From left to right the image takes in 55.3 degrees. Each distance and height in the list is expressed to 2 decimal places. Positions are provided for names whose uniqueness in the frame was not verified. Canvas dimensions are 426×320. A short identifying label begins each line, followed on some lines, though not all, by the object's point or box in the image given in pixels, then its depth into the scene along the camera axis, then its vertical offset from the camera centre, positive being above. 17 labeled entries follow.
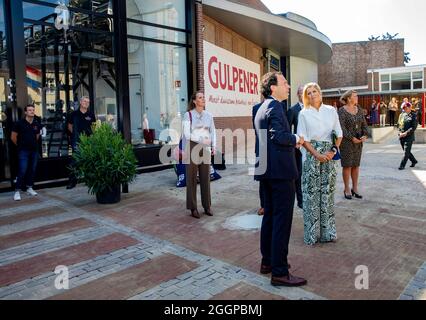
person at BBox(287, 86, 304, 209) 5.77 +0.22
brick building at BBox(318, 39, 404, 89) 40.62 +6.79
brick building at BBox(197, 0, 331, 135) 13.98 +4.15
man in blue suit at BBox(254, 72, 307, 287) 3.50 -0.33
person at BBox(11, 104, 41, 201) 7.62 -0.07
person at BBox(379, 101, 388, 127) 25.87 +1.02
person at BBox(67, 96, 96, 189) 8.30 +0.33
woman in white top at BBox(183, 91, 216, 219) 6.05 -0.23
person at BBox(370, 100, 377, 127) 25.95 +0.90
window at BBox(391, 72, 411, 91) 35.62 +4.09
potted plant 6.89 -0.47
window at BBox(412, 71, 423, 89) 35.12 +4.08
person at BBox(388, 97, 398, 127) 25.06 +1.13
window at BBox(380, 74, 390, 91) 36.06 +4.05
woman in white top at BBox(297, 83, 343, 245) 4.71 -0.39
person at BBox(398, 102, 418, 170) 9.94 -0.05
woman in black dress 6.81 -0.12
